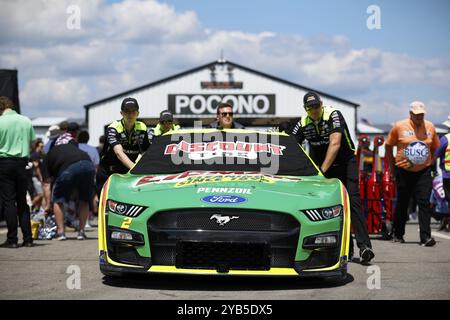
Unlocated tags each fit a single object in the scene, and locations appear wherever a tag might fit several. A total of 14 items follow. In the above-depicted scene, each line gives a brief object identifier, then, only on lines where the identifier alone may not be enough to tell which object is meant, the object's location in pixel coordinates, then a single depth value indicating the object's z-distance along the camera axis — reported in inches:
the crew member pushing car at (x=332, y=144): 329.1
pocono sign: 1866.4
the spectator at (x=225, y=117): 362.3
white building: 1830.7
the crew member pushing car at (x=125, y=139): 364.5
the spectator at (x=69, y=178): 459.2
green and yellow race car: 239.0
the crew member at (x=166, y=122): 440.2
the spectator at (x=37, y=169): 655.8
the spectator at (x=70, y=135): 475.2
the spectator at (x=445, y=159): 439.8
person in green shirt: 407.2
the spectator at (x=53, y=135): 520.9
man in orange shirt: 415.5
